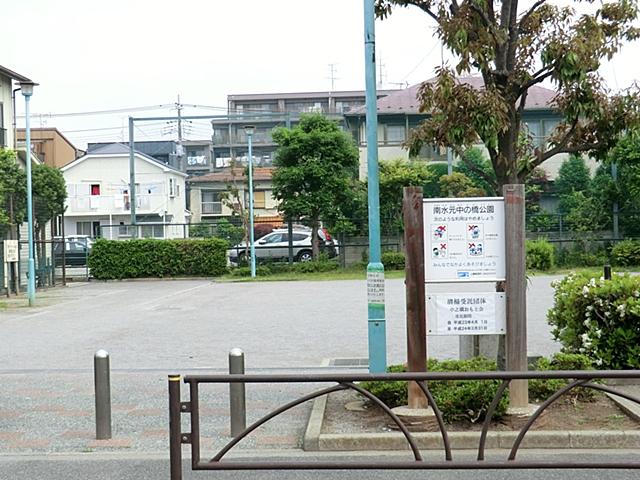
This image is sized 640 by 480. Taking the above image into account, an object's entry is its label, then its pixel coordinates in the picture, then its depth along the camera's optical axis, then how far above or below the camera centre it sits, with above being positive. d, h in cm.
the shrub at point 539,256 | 3066 -132
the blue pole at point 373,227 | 842 -4
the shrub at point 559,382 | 784 -154
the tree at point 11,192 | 2483 +115
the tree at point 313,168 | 3222 +217
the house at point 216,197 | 5509 +203
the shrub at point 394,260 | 3262 -148
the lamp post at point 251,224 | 3152 +5
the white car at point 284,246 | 3578 -94
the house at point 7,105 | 2891 +442
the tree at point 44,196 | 2781 +111
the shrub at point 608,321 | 871 -110
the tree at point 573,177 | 3931 +201
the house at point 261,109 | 6969 +957
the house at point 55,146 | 5934 +617
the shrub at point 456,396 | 721 -155
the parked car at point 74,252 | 3616 -108
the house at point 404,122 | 4175 +508
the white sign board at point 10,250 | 2436 -61
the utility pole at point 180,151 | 6562 +598
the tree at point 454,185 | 3372 +149
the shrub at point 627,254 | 3089 -133
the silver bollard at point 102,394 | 740 -147
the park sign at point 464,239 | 728 -16
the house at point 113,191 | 5391 +239
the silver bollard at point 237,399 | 722 -153
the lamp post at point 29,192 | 2188 +102
